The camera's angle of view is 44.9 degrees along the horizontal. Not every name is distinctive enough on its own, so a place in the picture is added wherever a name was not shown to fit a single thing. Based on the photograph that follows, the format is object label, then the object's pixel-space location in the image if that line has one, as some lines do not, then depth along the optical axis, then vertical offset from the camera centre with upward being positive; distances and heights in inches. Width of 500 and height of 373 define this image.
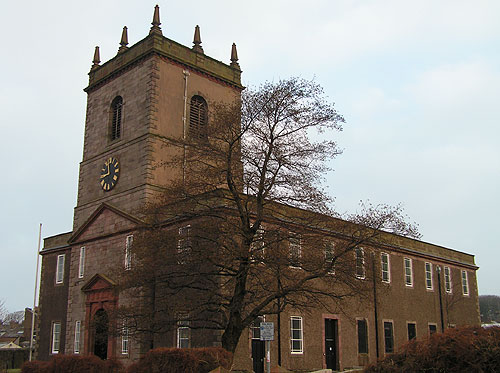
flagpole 1636.3 +205.7
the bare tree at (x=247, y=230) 840.9 +151.2
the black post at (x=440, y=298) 1646.2 +105.6
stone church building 1275.8 +225.5
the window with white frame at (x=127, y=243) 1220.4 +196.2
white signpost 685.3 +8.4
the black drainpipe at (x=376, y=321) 1405.0 +37.5
